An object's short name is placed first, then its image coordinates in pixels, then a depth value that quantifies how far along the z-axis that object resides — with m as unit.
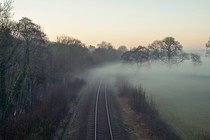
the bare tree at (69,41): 63.12
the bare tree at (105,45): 157.81
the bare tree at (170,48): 85.44
